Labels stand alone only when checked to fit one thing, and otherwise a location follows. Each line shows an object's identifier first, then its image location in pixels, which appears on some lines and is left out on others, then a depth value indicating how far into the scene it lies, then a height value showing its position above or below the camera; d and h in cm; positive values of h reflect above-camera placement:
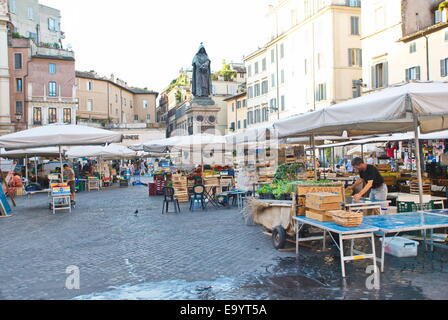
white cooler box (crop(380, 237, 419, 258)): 600 -133
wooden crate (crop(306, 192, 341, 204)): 587 -55
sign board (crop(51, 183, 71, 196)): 1270 -74
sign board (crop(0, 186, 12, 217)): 1205 -117
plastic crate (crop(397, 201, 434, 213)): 733 -89
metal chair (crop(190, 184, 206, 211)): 1217 -94
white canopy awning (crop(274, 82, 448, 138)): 555 +78
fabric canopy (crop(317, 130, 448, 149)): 1231 +71
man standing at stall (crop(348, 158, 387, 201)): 747 -35
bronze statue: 2445 +535
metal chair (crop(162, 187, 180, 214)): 1211 -89
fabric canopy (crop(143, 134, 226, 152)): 1515 +83
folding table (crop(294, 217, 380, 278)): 507 -89
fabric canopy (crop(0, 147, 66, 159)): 2060 +73
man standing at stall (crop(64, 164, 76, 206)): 1420 -49
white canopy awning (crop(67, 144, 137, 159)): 2239 +77
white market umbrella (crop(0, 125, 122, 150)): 1211 +88
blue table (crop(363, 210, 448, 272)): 523 -88
